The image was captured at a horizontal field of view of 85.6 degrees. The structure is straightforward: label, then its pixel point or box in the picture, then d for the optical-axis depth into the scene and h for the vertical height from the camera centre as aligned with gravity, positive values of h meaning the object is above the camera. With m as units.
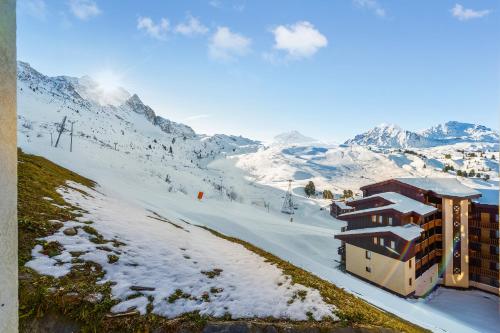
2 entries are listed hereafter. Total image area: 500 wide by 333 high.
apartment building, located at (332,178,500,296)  32.44 -9.04
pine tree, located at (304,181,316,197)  127.69 -11.21
